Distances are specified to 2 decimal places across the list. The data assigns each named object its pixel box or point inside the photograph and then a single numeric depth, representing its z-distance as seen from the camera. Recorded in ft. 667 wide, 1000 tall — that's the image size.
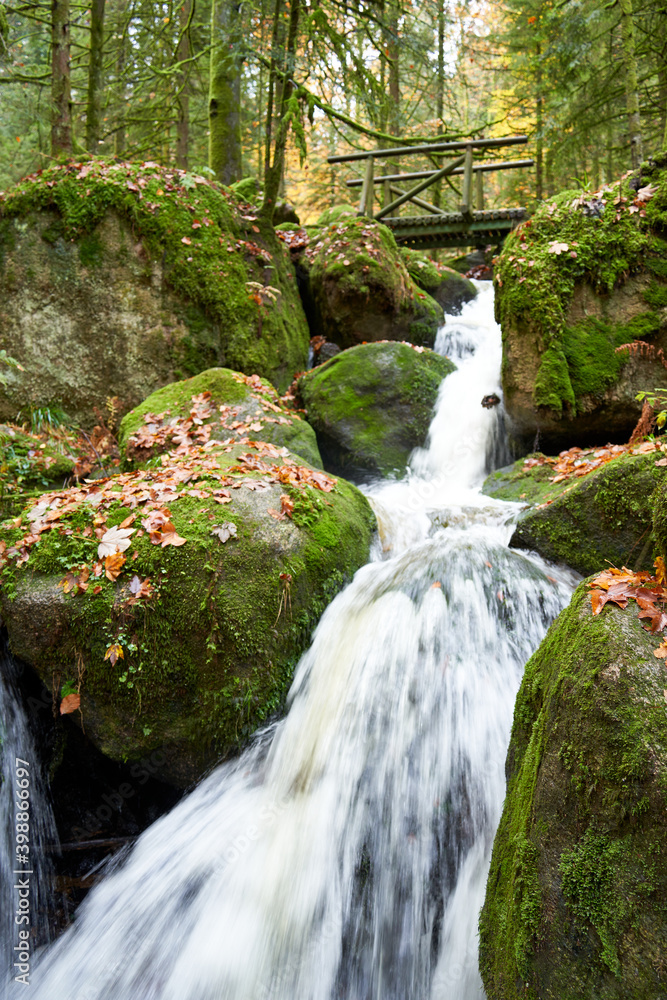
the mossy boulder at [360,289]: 28.76
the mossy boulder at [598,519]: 13.12
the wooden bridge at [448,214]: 38.29
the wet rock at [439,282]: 38.75
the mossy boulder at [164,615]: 11.03
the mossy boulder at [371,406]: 23.38
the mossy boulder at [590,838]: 5.14
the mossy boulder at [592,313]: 19.38
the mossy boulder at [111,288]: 22.52
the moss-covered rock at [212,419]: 18.38
